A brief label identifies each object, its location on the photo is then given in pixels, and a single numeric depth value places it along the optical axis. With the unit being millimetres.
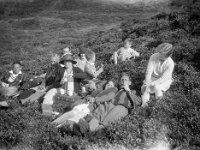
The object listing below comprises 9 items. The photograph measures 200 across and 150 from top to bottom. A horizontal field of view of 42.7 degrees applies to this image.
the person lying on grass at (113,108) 6039
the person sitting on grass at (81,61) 9328
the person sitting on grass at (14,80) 8969
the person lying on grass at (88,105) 6436
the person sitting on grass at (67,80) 7885
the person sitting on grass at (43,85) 8328
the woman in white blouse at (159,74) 7203
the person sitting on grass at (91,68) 8719
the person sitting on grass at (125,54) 10688
